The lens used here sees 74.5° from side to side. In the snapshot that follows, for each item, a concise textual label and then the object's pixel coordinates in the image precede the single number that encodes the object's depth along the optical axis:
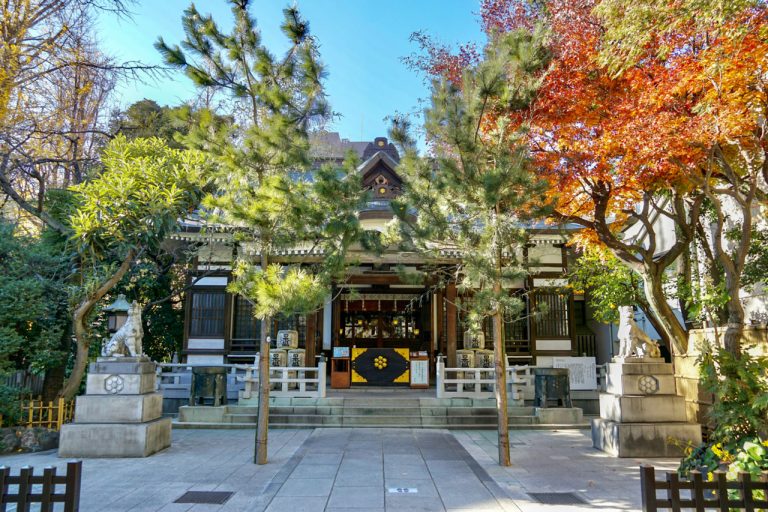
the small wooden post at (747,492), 3.56
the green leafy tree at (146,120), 16.86
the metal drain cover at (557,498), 5.66
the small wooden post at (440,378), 11.65
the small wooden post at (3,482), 3.71
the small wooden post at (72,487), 3.76
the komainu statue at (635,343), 8.77
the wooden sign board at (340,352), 13.71
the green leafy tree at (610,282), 11.72
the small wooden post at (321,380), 11.74
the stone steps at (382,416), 11.09
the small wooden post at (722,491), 3.52
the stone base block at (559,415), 11.17
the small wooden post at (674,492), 3.53
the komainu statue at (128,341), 8.70
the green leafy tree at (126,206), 9.58
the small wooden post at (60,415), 9.40
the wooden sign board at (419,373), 13.46
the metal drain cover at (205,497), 5.74
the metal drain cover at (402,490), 6.03
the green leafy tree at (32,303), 9.42
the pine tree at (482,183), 7.27
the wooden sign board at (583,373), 13.38
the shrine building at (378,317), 13.83
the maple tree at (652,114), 6.57
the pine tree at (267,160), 7.46
